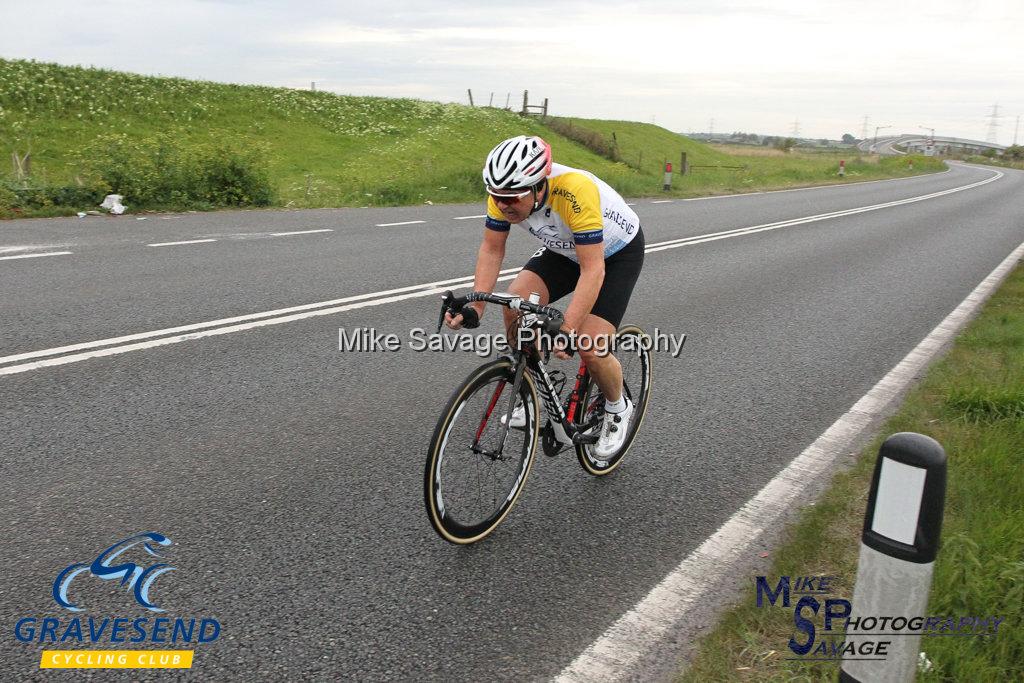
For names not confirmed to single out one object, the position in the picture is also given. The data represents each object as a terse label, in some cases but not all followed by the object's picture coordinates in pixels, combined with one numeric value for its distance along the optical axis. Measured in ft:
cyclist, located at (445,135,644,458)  11.08
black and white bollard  5.98
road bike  10.89
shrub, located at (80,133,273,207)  45.32
